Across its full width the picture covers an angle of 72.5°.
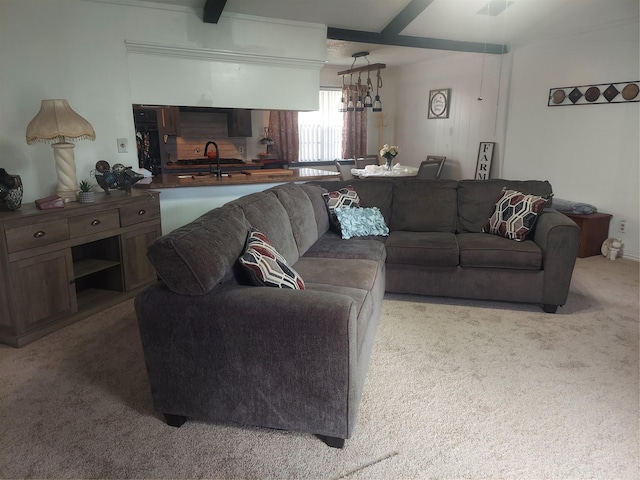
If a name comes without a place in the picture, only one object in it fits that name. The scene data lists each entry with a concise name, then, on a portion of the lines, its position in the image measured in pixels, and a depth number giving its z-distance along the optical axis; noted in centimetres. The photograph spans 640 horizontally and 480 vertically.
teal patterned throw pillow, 354
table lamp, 296
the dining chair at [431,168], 643
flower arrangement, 617
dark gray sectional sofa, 173
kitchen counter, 390
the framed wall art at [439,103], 717
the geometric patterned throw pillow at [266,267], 195
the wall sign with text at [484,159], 638
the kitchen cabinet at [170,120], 555
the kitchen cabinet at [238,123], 651
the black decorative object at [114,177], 345
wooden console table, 270
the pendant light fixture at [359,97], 631
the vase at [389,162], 626
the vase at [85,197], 313
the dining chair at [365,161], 722
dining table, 619
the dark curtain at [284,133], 721
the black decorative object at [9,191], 272
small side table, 464
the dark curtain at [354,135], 809
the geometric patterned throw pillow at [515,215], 338
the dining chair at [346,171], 725
